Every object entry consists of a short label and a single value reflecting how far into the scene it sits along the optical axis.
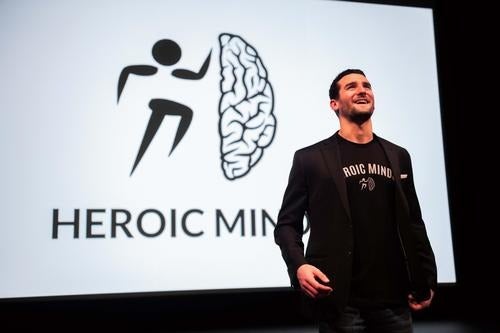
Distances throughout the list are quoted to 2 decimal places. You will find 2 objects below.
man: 1.45
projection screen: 2.90
